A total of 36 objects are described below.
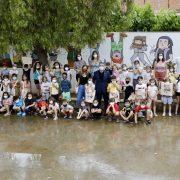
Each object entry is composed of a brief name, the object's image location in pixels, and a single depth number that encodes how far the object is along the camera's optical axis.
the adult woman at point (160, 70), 16.36
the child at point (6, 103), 16.16
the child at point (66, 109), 15.78
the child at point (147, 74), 15.97
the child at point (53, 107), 15.68
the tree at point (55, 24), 15.84
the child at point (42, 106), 15.91
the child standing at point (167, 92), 15.57
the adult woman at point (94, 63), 16.89
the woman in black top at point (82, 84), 15.98
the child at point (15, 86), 16.52
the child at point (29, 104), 16.15
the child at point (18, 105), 16.20
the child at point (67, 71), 16.58
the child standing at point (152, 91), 15.45
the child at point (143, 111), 14.98
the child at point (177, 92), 15.61
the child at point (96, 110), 15.53
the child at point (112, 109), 15.29
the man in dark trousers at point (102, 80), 15.77
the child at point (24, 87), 16.44
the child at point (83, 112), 15.63
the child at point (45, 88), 16.27
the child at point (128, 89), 15.68
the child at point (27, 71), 17.23
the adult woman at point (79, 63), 17.32
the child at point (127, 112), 15.08
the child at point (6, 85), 16.45
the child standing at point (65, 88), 16.09
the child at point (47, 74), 16.52
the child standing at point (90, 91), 15.67
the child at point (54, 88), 16.09
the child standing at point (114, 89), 15.52
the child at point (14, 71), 17.23
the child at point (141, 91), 15.38
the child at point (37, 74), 17.00
